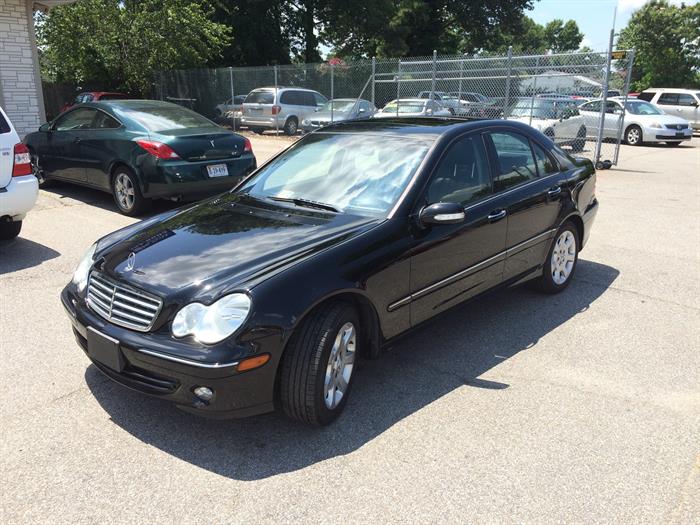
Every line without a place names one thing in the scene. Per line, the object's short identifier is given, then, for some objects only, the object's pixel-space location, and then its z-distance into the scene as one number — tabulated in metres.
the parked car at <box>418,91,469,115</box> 16.75
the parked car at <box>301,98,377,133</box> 18.58
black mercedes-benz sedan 2.85
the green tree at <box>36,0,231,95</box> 21.62
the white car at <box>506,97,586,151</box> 15.09
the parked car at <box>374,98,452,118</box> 16.34
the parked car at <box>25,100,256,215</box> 7.44
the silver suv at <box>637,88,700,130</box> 24.28
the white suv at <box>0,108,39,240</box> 5.87
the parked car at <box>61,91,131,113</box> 19.14
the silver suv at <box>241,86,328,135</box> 20.44
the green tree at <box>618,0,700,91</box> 42.69
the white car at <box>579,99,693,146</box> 18.94
